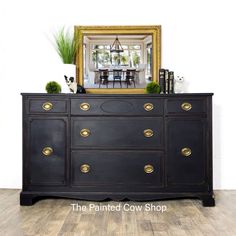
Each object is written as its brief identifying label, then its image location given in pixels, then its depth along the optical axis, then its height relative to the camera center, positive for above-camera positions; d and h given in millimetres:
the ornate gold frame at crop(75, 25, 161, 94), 3664 +759
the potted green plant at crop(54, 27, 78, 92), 3559 +606
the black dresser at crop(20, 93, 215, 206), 3193 -232
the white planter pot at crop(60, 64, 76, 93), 3551 +409
